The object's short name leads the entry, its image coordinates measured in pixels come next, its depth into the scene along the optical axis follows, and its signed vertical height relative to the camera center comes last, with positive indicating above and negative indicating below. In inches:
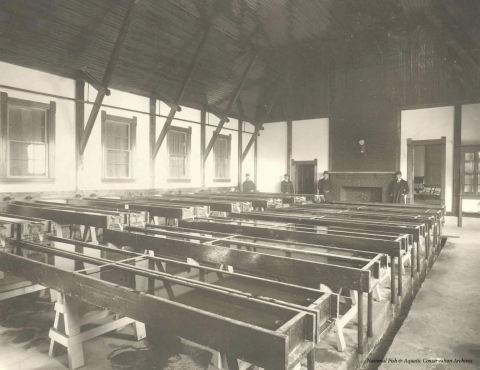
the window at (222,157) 467.8 +29.3
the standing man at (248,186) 500.5 -11.6
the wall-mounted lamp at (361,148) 451.5 +40.1
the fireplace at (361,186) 439.2 -9.4
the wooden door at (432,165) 665.6 +27.0
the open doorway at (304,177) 502.0 +1.9
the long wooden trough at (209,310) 53.0 -24.9
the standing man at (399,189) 414.6 -12.4
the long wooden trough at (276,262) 89.7 -23.9
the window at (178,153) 397.7 +29.5
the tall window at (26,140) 252.8 +28.5
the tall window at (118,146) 325.4 +30.3
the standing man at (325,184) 468.1 -7.6
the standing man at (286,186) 493.8 -11.1
